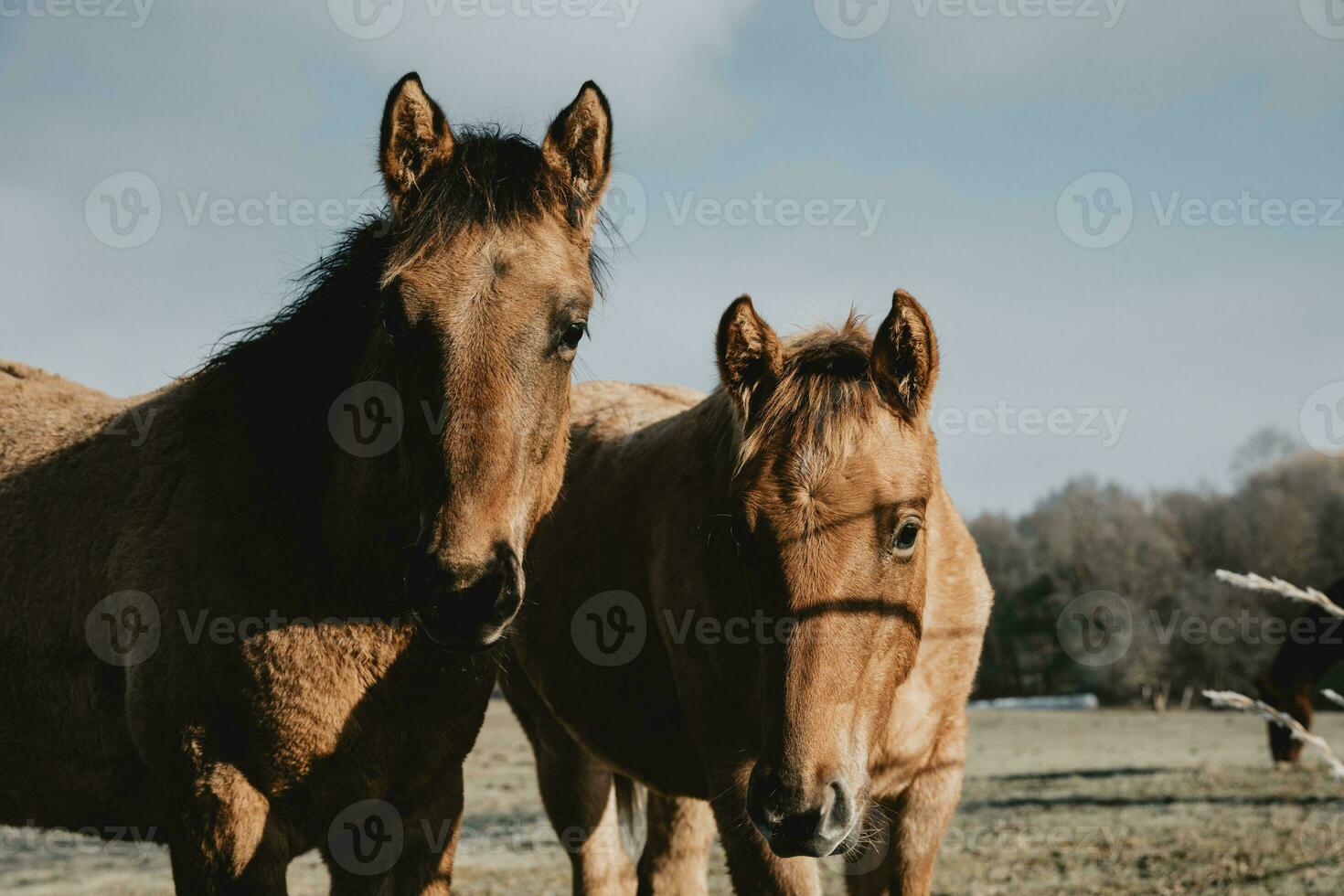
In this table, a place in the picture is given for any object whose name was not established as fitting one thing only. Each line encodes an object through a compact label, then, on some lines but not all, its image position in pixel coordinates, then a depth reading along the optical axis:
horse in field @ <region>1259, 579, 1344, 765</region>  13.09
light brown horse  2.96
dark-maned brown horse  2.83
